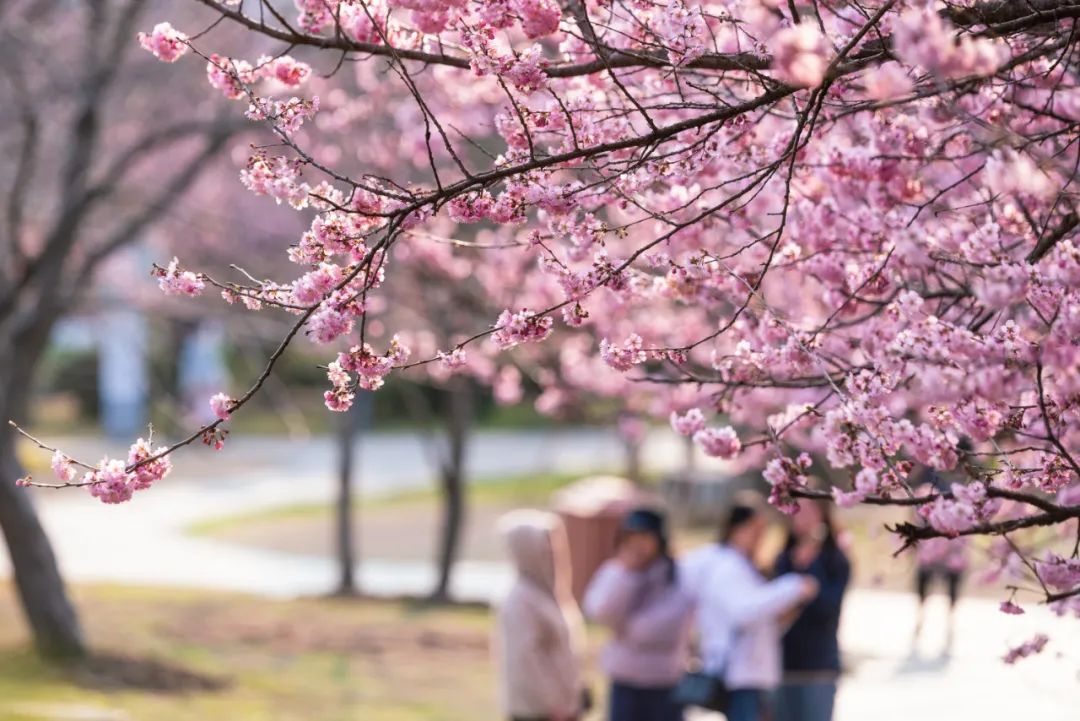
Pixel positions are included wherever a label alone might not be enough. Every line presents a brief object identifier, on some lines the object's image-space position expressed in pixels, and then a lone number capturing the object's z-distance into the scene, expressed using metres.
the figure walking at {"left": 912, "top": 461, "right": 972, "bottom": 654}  27.07
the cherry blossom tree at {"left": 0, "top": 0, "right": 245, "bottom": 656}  23.34
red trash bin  32.41
